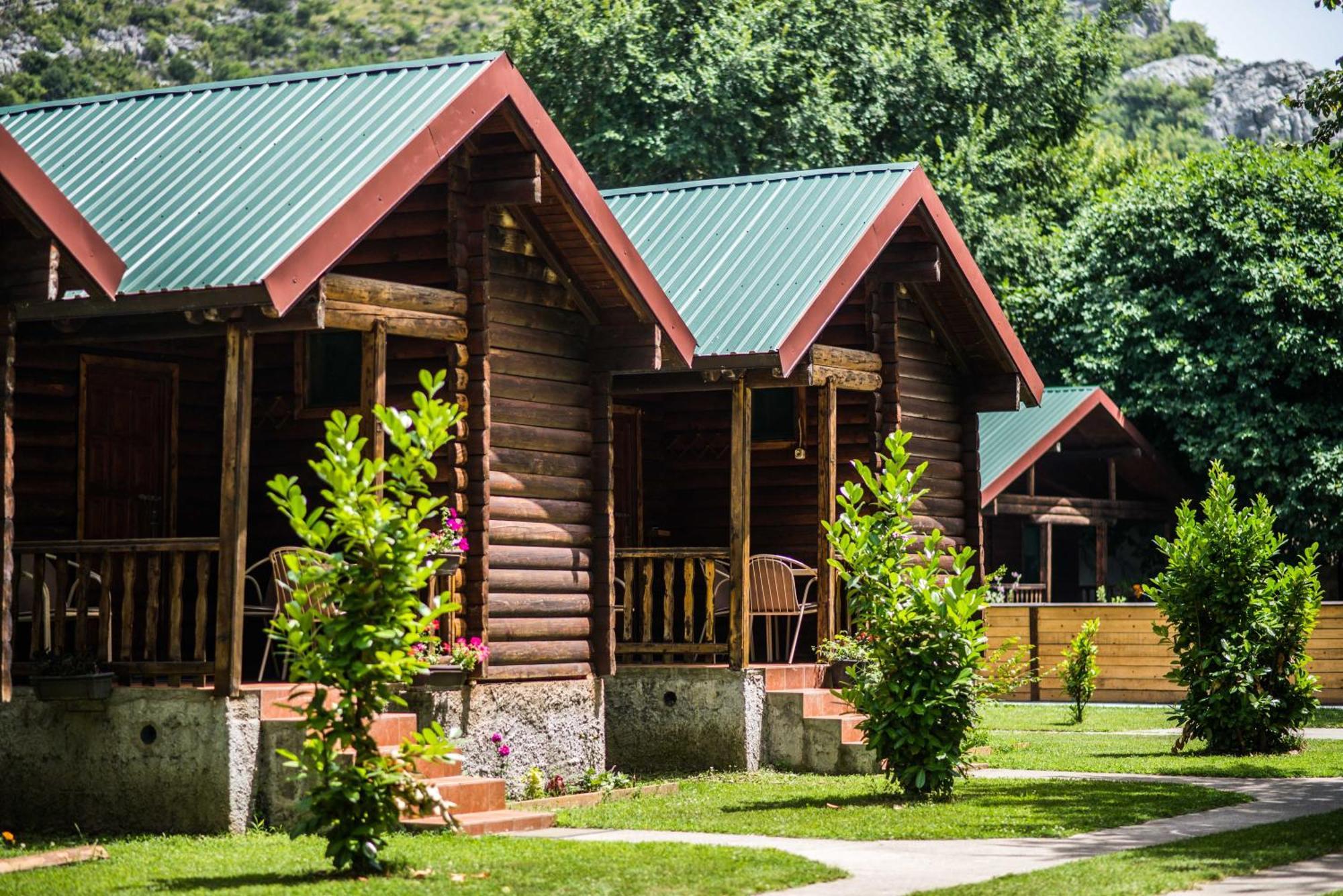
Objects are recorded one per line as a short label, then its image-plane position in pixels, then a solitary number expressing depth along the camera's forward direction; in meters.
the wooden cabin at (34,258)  11.47
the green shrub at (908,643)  14.58
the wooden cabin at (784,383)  18.28
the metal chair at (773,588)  18.95
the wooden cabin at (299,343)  13.46
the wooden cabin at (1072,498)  31.52
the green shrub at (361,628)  10.68
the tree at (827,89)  38.53
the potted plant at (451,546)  13.98
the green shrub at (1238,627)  19.02
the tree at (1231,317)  32.97
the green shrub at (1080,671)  24.47
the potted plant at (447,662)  14.57
